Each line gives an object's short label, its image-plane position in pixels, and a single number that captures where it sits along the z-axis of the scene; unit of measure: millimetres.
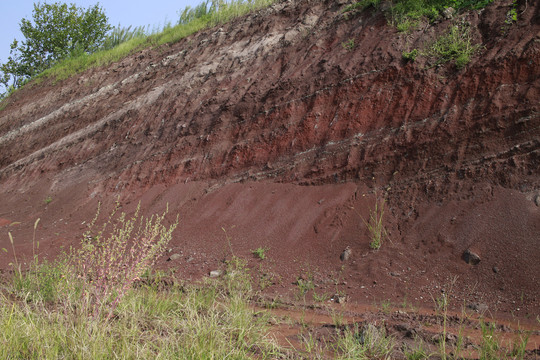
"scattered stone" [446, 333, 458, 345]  2909
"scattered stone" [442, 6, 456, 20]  6862
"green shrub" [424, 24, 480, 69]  6062
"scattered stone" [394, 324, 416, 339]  3057
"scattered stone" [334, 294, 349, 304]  4345
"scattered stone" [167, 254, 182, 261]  6355
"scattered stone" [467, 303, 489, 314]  3797
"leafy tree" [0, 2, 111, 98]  24469
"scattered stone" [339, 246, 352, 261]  5224
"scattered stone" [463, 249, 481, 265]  4387
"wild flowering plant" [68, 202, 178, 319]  2875
